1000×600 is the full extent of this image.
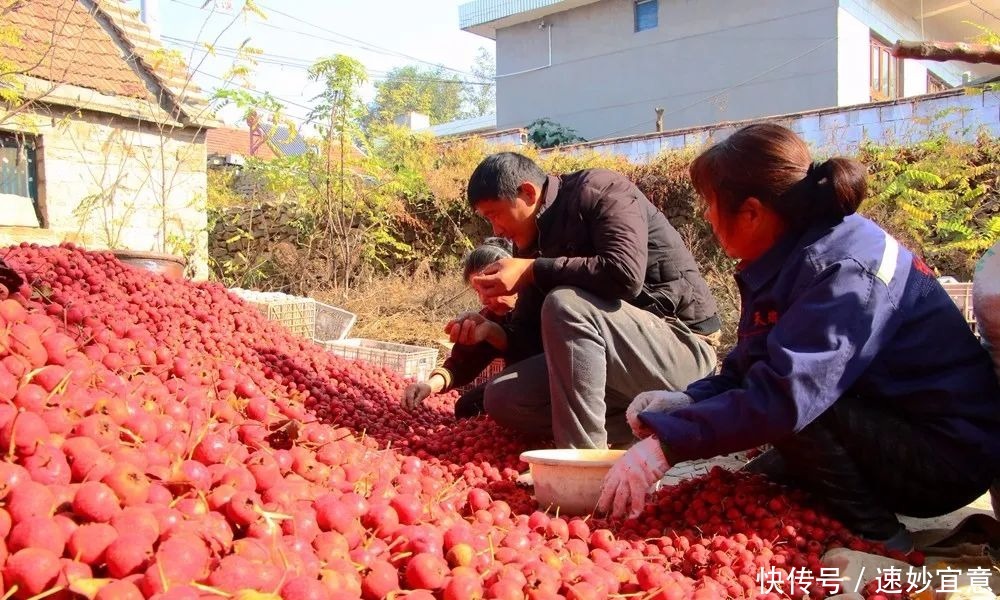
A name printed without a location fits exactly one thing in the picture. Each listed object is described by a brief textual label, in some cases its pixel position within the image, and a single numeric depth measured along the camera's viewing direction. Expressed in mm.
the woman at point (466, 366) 3547
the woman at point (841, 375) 1937
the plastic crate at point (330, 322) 5613
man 2848
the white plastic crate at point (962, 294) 4637
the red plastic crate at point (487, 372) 4508
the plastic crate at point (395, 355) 4688
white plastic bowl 2297
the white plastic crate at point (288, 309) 4887
